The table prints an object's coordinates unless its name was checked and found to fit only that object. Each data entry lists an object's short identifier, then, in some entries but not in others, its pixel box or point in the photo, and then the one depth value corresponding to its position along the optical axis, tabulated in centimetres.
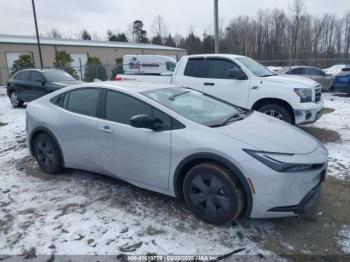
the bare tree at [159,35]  7678
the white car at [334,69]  1886
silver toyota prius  292
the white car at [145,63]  1780
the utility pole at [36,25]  2310
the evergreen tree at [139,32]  7662
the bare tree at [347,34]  5541
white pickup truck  632
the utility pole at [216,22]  1527
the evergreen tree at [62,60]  2797
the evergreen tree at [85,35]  7369
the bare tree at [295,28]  5028
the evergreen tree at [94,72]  2669
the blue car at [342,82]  1346
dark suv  1138
